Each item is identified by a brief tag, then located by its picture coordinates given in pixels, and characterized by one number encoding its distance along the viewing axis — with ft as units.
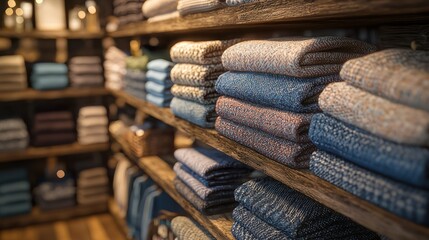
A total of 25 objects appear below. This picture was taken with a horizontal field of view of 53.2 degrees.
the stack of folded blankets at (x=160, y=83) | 8.67
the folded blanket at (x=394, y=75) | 2.85
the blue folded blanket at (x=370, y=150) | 2.92
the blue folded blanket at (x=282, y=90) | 4.30
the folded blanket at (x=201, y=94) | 6.54
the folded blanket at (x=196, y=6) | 5.73
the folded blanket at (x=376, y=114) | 2.86
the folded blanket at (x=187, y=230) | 7.12
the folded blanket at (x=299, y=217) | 4.67
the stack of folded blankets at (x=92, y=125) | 15.03
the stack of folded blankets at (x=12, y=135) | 13.82
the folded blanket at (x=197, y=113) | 6.52
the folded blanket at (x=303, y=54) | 4.28
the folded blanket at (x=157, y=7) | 7.94
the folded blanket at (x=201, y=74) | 6.49
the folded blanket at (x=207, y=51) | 6.42
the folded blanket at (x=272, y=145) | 4.38
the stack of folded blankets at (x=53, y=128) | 14.56
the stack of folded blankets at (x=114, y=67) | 12.95
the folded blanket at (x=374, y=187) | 2.90
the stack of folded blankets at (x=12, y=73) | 13.88
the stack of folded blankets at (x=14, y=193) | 14.06
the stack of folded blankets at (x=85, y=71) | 14.94
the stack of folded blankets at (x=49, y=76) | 14.40
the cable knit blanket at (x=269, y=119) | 4.33
